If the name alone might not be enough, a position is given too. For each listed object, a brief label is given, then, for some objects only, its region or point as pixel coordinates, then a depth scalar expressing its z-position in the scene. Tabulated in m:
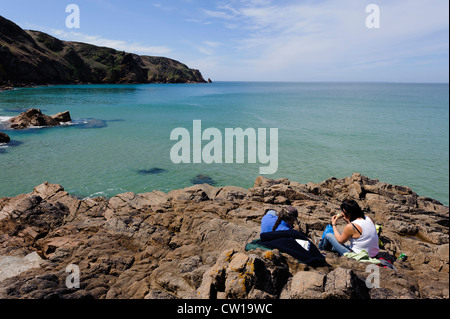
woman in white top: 6.74
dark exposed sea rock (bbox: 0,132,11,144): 27.67
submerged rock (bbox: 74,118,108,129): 39.86
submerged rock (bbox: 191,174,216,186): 20.42
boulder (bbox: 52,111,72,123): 40.50
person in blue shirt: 6.92
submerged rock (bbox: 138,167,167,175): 21.75
